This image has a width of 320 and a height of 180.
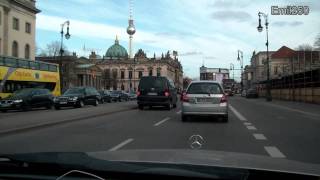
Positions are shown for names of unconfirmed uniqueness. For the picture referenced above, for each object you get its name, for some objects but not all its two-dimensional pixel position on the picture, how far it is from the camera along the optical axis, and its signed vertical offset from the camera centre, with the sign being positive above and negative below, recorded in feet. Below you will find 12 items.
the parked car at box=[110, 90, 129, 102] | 126.43 -1.78
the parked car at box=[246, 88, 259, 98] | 170.88 -1.30
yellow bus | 72.84 +4.12
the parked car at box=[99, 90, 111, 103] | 112.10 -1.58
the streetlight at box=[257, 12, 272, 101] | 108.25 +20.52
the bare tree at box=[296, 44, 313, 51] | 254.80 +34.70
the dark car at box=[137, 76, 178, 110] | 64.43 -0.13
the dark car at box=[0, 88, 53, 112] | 65.04 -1.62
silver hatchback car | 39.86 -1.21
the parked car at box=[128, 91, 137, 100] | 147.85 -2.12
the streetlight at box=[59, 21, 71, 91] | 105.56 +19.11
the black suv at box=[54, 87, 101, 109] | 69.36 -1.35
